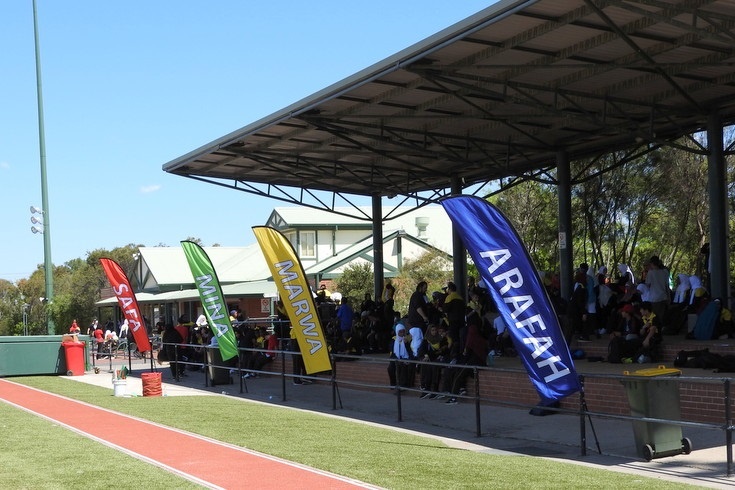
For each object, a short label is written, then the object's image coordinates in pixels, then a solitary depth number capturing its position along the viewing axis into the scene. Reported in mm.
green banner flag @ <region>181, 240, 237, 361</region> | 21891
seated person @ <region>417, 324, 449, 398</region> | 17812
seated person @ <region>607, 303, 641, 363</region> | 16938
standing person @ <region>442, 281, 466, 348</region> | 17500
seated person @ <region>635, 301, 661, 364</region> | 16672
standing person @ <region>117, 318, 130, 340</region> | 44547
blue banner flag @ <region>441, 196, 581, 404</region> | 11117
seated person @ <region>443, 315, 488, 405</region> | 16750
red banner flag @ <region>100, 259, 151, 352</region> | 25719
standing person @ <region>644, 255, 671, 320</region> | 19281
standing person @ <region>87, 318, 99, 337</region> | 49144
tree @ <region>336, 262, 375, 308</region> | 46875
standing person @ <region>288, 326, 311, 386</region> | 22244
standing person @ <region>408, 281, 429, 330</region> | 19841
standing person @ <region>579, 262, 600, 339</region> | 19859
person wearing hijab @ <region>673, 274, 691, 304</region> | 19500
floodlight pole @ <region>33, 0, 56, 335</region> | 32312
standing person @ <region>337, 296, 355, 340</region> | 23891
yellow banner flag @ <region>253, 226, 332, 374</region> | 17875
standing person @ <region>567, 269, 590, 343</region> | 19562
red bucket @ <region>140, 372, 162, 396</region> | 20906
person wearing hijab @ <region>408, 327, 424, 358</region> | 18969
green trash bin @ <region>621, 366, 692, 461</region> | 10984
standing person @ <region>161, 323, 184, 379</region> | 25980
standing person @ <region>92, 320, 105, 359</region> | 39612
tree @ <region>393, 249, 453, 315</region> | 47219
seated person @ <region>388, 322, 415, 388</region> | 18672
